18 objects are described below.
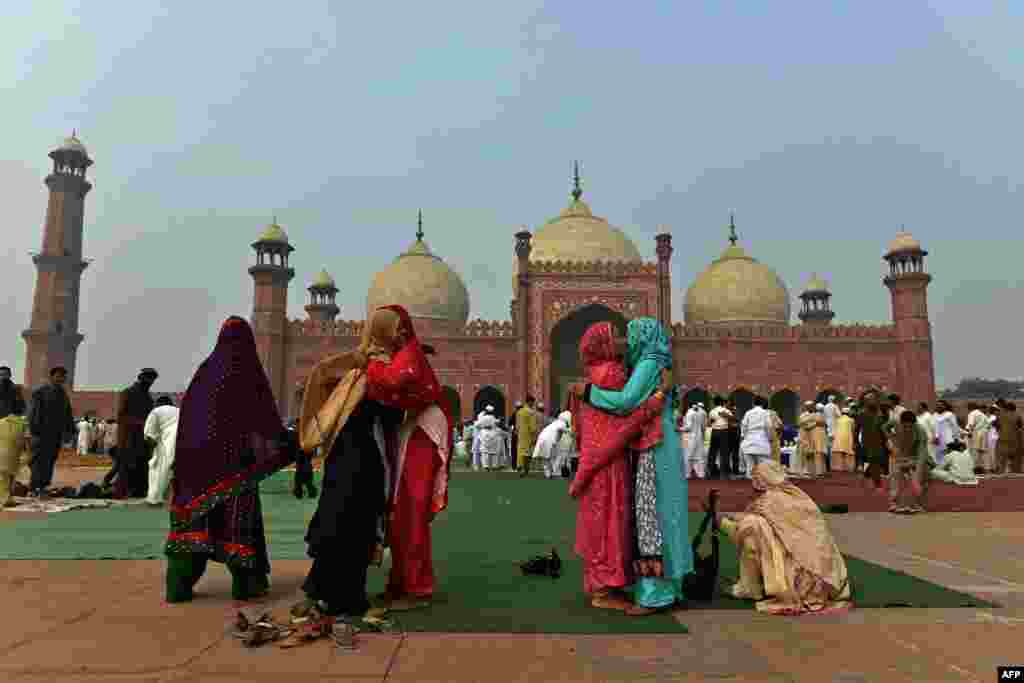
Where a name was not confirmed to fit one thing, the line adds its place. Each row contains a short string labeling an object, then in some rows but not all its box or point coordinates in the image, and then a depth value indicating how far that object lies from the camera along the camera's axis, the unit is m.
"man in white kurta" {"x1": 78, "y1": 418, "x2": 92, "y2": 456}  19.34
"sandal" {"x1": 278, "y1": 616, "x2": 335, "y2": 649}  2.44
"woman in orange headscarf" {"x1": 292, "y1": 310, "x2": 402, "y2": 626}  2.92
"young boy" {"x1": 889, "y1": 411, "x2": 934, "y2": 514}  7.46
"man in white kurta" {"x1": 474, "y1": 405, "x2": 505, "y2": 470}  14.84
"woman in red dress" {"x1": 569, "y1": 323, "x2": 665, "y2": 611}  3.09
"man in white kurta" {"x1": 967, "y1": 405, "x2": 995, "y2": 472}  14.25
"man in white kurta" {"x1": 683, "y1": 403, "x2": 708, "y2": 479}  12.06
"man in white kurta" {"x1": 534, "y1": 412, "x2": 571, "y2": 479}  12.17
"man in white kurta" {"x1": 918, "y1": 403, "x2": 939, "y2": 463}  12.04
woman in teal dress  3.05
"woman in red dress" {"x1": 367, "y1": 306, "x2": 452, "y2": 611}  3.12
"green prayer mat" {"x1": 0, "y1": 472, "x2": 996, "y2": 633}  2.86
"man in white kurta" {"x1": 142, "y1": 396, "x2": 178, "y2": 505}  7.18
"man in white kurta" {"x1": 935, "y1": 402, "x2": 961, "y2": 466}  11.91
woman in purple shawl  3.18
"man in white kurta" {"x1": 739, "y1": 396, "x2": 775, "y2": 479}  9.67
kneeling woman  3.10
